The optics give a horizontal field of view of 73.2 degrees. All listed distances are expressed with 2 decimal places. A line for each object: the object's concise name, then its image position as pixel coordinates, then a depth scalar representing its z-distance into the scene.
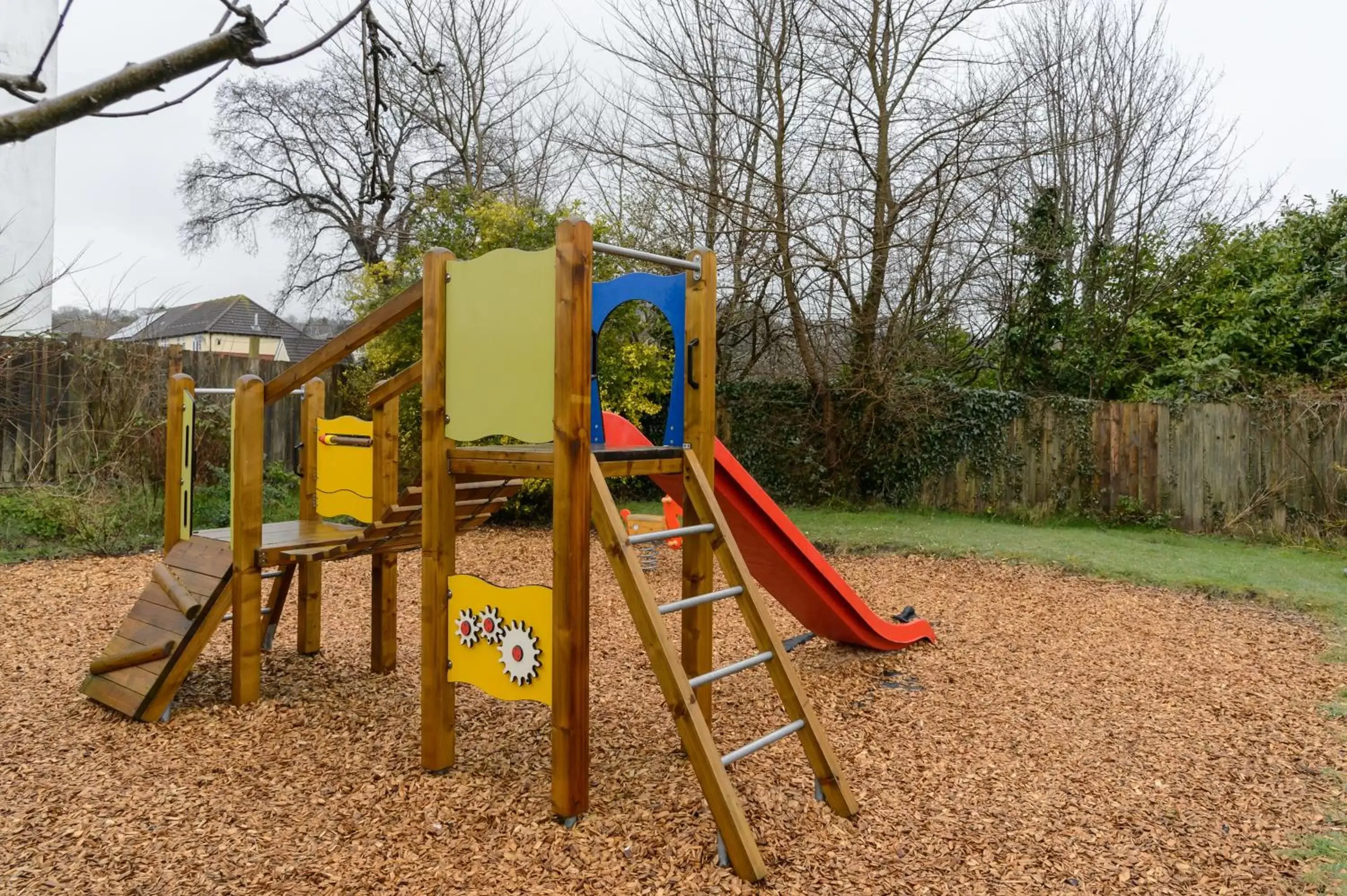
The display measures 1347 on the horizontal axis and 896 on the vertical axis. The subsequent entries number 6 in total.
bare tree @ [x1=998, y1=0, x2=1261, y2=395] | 13.98
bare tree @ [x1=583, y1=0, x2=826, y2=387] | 12.02
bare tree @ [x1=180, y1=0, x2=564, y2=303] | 15.91
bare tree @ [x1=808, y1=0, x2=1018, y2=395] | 11.59
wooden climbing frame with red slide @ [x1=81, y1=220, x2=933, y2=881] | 3.34
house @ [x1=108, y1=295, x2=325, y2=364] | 34.22
